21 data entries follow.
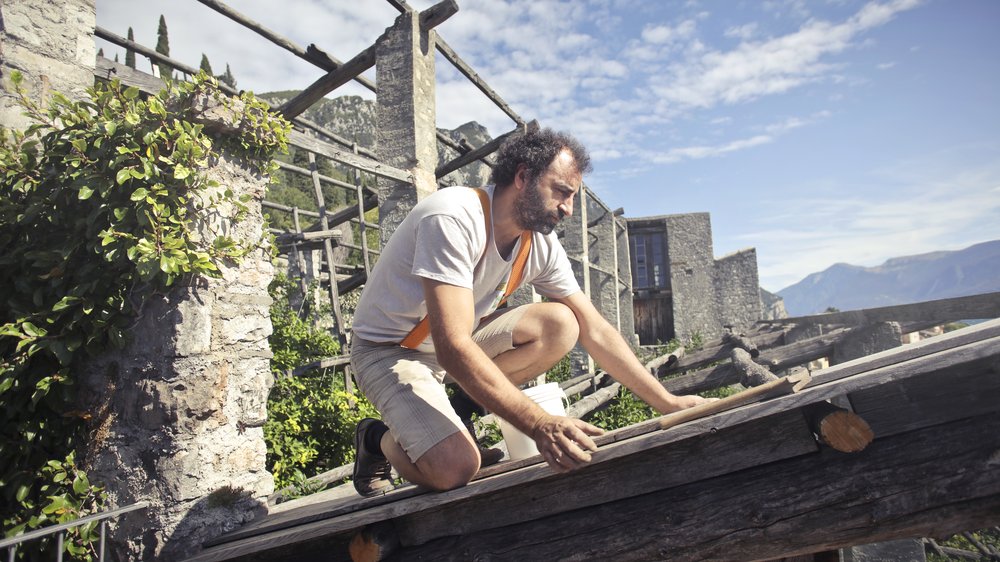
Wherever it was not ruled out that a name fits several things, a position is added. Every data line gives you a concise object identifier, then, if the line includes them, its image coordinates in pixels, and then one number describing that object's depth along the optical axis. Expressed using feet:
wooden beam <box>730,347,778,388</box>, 21.15
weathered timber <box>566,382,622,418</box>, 20.04
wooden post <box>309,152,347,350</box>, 21.35
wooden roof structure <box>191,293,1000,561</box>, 5.30
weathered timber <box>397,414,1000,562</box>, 5.26
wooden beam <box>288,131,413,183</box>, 12.18
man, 6.78
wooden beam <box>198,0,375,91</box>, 15.84
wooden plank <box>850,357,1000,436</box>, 5.35
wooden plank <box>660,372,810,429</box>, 5.81
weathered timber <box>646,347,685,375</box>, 28.55
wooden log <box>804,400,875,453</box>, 5.55
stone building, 55.42
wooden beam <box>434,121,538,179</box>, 23.48
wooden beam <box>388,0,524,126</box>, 17.06
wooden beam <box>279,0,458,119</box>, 17.34
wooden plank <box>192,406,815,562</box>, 5.93
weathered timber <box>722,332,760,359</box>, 27.37
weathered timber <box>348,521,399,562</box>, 6.87
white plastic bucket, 7.82
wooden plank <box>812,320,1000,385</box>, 5.44
